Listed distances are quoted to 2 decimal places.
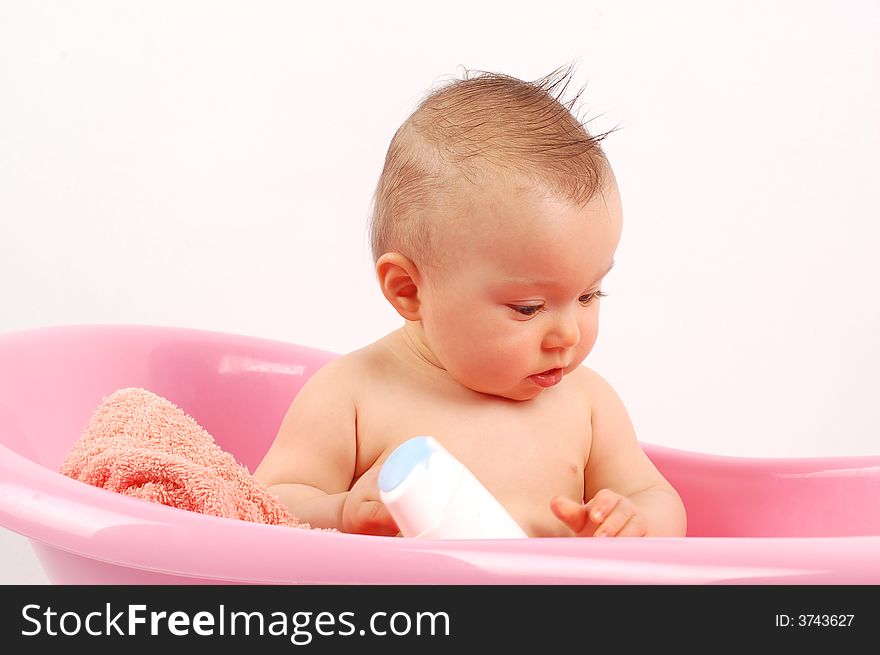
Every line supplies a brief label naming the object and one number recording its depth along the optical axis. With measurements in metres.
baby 1.10
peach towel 1.05
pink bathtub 0.95
